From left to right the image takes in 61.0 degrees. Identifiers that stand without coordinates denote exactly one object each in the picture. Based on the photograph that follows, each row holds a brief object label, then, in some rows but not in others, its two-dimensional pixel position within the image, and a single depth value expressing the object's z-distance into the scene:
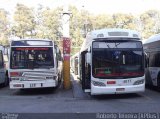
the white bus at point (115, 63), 5.80
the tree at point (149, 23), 21.52
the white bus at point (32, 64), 6.73
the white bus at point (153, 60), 6.96
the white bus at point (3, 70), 8.55
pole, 7.94
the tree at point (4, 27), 20.69
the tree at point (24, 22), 19.92
